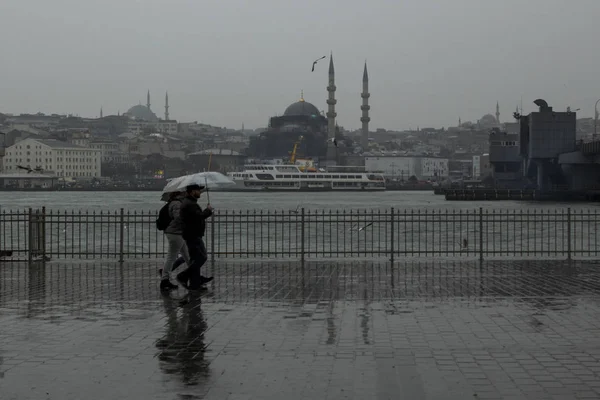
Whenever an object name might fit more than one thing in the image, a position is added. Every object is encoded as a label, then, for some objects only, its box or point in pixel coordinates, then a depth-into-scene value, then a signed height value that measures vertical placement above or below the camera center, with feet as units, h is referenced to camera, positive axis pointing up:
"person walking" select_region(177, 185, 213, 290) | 42.91 -2.13
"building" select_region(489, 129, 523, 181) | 419.33 +13.16
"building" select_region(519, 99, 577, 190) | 339.57 +19.17
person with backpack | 43.32 -2.48
